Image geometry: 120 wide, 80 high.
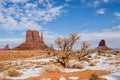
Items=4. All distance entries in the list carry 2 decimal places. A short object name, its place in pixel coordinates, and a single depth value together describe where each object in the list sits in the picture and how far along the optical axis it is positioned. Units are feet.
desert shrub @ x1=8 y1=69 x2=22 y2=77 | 21.92
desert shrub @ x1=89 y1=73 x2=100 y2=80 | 17.62
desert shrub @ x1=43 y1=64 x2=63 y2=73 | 22.72
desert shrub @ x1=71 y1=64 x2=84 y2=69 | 27.51
